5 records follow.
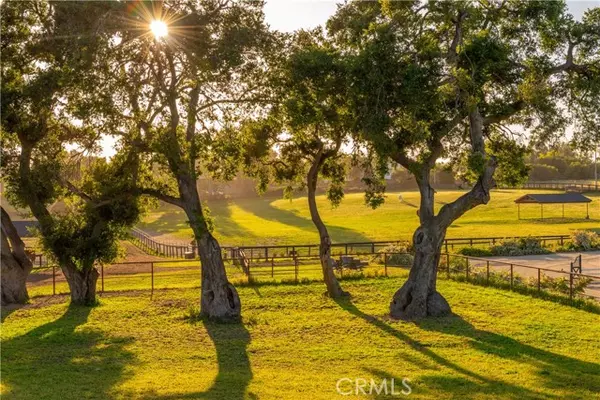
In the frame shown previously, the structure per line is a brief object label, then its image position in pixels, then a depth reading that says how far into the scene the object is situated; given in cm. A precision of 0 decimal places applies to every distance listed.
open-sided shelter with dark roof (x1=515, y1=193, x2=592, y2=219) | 6655
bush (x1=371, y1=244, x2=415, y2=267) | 3466
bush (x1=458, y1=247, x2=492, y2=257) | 3884
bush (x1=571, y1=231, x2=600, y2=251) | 4178
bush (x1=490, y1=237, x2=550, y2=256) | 3930
